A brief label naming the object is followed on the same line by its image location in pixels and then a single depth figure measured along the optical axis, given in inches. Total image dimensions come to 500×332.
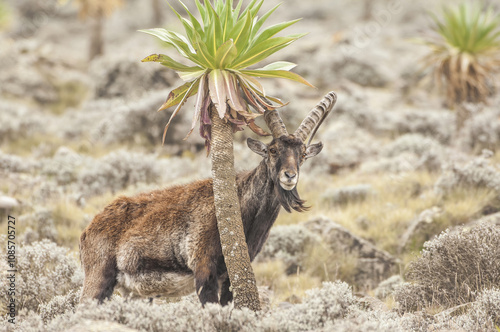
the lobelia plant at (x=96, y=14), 1854.1
